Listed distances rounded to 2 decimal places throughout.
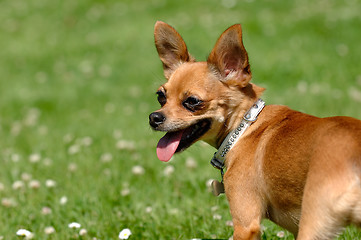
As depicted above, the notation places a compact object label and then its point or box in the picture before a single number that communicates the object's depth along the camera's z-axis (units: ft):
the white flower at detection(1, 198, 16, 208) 30.68
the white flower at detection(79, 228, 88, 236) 25.61
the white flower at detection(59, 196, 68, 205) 30.32
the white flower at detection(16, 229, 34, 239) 25.10
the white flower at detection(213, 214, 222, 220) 25.77
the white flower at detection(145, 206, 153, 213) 28.25
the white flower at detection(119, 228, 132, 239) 23.88
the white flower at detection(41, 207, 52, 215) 29.38
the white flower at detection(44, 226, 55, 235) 26.35
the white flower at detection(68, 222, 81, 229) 25.67
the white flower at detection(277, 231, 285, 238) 23.08
